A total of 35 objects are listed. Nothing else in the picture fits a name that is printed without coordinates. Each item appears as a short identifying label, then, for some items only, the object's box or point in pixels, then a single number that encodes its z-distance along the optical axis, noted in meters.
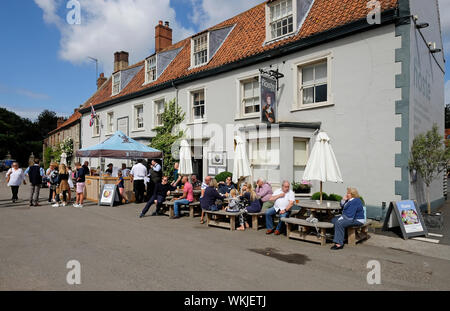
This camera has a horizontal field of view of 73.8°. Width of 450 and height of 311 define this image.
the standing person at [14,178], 13.45
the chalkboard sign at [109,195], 13.05
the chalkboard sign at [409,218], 7.93
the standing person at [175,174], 16.14
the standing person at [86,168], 13.50
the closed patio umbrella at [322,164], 7.93
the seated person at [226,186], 11.55
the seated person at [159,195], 10.73
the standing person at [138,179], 13.85
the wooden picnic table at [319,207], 7.63
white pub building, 9.24
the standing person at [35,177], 12.36
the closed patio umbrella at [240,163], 10.45
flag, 23.23
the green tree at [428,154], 9.01
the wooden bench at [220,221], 8.61
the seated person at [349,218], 6.76
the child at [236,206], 8.79
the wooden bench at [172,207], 10.35
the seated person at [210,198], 9.26
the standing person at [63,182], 12.77
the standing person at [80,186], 12.63
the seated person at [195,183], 13.11
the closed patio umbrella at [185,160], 12.78
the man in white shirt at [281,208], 8.23
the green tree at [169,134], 16.67
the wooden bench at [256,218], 8.72
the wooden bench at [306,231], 7.03
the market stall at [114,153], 13.66
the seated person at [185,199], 10.41
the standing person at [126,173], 15.99
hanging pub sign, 11.52
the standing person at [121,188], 13.55
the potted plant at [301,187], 10.91
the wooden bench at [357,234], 7.13
